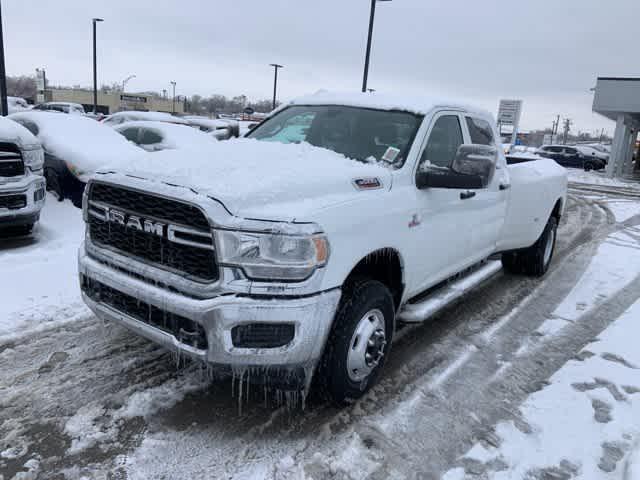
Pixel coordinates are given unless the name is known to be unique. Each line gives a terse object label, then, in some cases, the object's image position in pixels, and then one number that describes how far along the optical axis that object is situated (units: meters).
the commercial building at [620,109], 25.67
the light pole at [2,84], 11.66
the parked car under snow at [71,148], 8.07
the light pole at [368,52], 17.30
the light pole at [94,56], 32.03
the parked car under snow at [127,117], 16.36
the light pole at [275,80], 37.38
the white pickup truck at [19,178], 6.09
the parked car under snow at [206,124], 19.45
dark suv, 32.81
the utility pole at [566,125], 93.19
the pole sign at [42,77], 26.36
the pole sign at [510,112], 20.70
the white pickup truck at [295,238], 2.74
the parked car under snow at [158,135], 11.21
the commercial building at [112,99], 76.25
